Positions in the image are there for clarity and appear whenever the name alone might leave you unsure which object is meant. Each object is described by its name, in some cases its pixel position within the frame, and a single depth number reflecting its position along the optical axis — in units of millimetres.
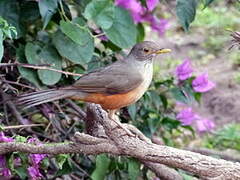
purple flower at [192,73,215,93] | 8719
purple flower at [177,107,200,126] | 9072
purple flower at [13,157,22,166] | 7155
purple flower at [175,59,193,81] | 8538
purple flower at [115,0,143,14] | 9342
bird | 6931
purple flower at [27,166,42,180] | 6893
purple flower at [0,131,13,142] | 6723
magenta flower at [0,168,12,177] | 6836
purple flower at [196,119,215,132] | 11119
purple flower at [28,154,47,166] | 6864
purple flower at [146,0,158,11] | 7757
